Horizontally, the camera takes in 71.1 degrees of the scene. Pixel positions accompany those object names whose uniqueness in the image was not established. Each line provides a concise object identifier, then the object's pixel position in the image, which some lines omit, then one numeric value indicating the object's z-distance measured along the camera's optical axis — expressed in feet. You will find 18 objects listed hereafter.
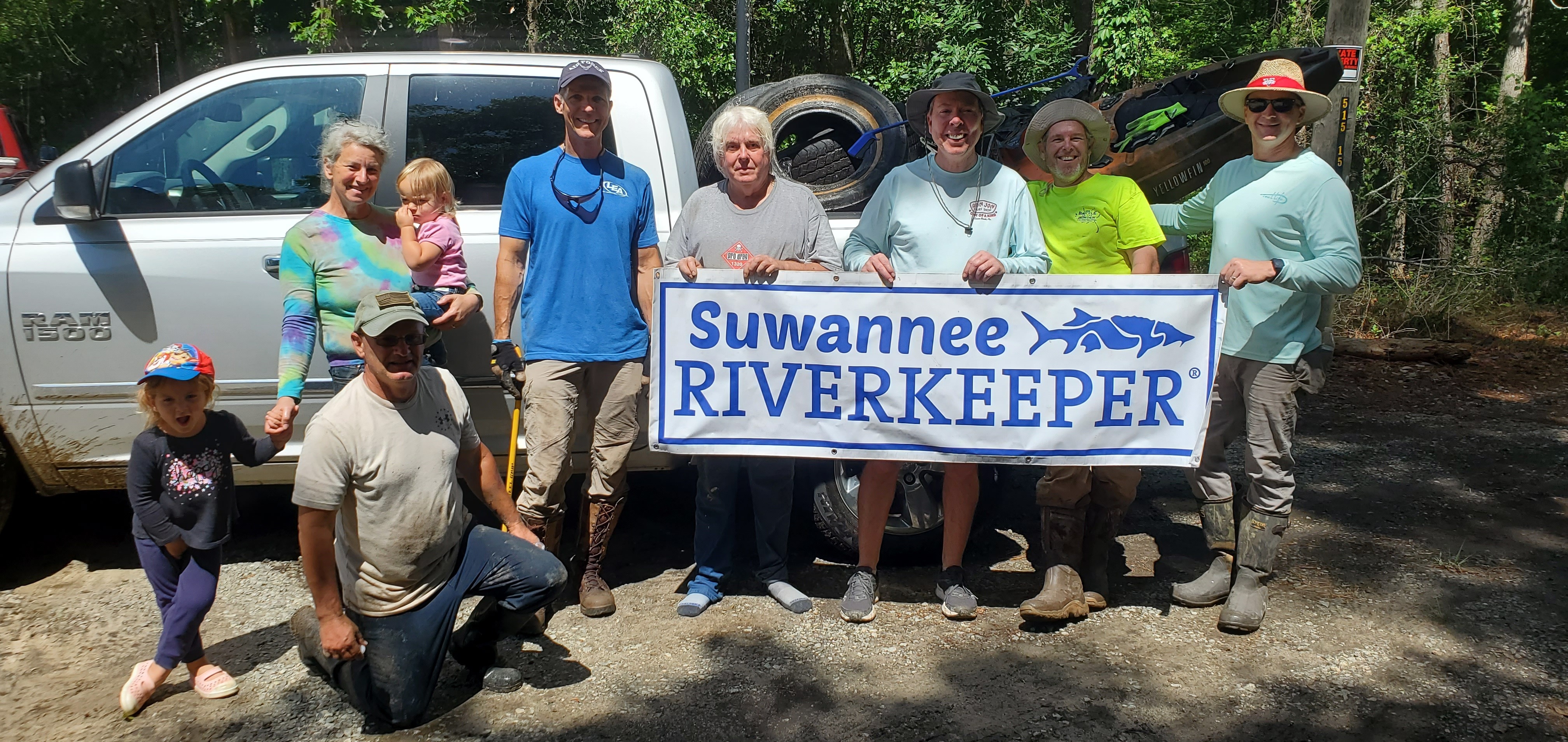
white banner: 12.46
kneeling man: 10.07
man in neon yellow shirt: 12.68
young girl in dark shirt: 10.80
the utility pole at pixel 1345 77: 22.38
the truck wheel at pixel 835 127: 15.93
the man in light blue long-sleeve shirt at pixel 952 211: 12.43
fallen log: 28.50
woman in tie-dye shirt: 11.75
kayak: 16.56
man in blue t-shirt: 12.42
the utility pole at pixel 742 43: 28.99
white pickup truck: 13.14
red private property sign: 22.22
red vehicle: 30.81
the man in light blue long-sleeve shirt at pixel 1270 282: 12.10
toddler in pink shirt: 12.19
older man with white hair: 12.41
